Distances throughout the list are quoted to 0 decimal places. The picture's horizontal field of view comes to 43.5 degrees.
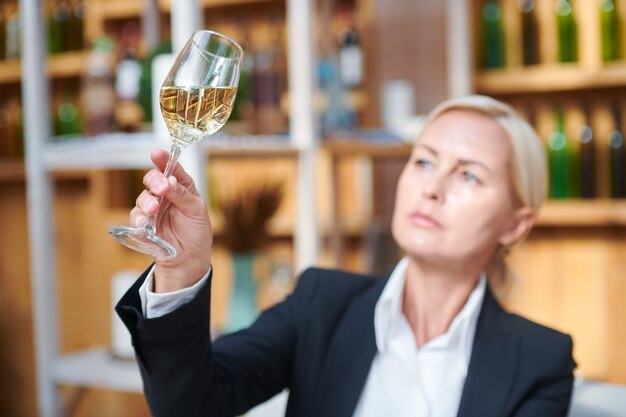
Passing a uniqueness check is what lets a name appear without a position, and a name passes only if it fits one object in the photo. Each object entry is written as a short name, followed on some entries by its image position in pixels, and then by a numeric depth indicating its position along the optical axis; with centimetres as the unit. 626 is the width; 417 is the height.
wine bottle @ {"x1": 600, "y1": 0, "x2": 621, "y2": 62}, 252
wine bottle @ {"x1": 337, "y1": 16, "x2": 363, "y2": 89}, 233
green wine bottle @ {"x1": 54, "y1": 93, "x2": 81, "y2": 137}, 320
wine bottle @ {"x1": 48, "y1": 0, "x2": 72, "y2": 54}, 322
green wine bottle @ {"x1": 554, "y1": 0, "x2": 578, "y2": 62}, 257
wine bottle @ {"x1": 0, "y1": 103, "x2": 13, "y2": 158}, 330
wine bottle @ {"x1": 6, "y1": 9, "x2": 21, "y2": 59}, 328
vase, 192
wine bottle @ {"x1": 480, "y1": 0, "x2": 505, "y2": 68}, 265
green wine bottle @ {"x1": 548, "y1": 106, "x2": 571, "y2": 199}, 256
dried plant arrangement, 191
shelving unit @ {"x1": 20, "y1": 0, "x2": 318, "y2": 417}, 166
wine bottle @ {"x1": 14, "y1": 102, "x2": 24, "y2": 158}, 328
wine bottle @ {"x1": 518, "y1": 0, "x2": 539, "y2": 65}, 260
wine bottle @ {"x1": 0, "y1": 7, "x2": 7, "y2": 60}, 335
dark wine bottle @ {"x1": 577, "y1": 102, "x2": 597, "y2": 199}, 251
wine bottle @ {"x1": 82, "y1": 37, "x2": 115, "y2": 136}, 195
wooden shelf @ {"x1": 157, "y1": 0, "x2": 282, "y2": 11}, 291
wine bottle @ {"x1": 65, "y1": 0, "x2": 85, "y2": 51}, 320
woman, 121
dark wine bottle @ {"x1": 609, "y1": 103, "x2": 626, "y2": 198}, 248
